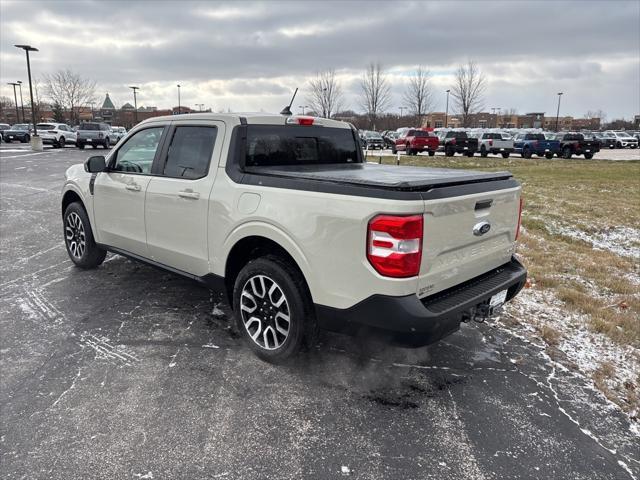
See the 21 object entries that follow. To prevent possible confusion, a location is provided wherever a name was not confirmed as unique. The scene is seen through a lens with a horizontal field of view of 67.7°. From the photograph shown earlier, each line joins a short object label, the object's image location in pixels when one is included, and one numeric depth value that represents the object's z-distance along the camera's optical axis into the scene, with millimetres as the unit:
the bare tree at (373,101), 52438
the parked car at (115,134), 35744
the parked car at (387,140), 40562
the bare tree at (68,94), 61969
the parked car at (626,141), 44656
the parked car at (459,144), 29734
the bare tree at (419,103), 56125
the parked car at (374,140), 37281
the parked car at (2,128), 42000
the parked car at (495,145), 29797
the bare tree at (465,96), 56594
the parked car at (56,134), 33375
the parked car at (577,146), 28906
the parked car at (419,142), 29953
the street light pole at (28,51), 29323
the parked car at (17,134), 41156
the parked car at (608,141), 45094
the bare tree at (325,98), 52344
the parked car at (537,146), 29859
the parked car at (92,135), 32188
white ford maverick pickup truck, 2789
